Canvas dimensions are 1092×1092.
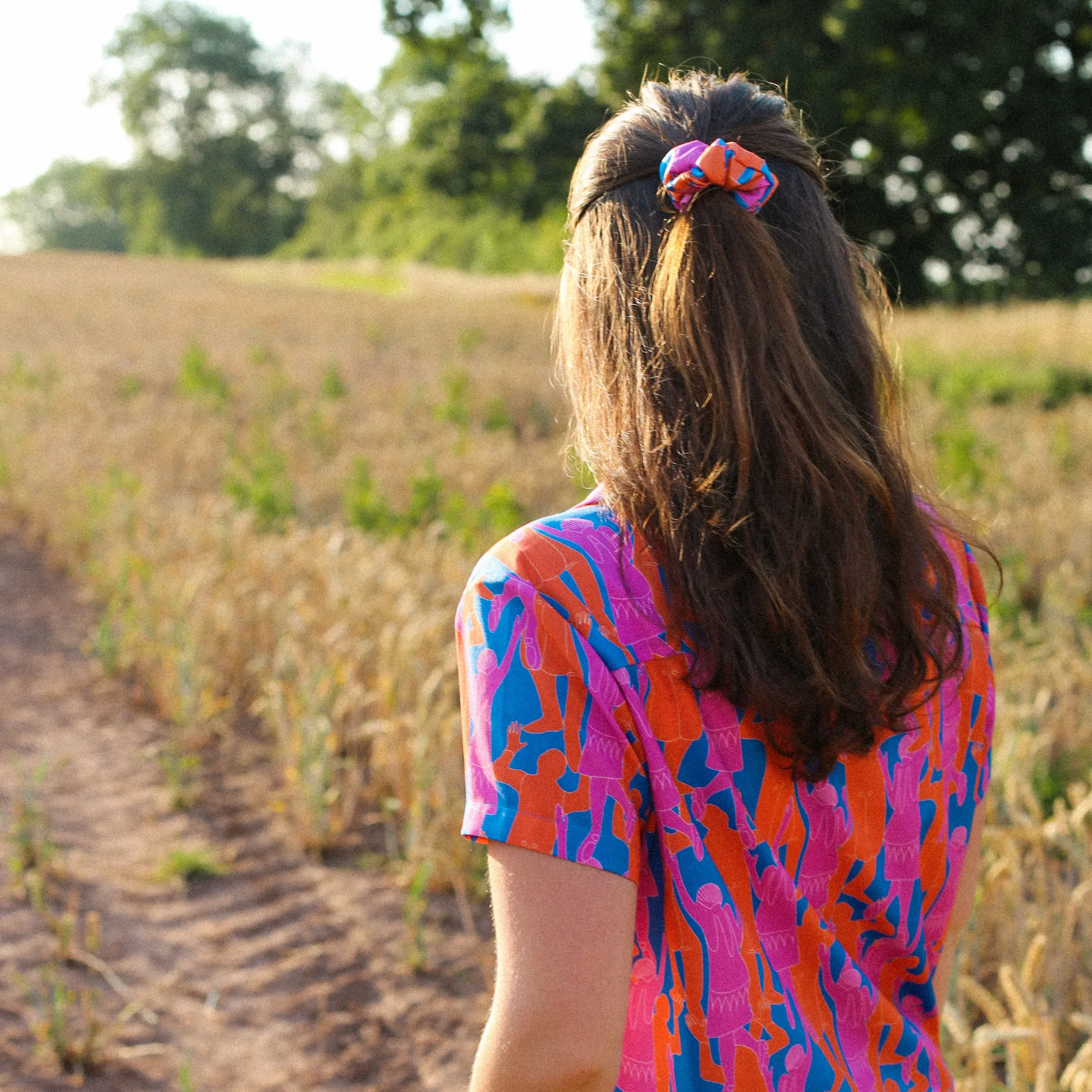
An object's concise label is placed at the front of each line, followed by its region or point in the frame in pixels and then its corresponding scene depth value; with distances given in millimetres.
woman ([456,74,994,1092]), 1017
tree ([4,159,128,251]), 92188
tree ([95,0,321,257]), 63281
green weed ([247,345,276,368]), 12570
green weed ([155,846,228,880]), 3490
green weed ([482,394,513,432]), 10156
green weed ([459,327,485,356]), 14938
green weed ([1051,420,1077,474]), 8142
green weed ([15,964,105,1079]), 2625
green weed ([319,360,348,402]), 10945
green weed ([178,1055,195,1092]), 2271
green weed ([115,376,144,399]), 10898
